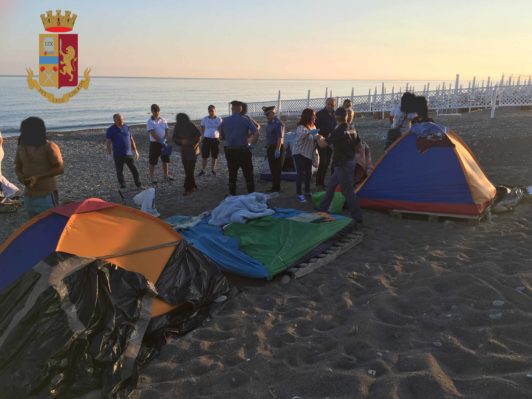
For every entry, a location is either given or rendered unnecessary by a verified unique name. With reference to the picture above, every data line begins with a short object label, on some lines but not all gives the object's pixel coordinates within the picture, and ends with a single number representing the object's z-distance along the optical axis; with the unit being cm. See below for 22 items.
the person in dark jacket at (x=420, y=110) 712
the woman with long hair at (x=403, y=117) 765
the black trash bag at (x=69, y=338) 291
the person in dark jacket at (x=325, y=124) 884
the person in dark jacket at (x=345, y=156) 636
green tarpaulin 491
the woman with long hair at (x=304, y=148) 774
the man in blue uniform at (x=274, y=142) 848
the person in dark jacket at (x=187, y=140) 867
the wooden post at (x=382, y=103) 2608
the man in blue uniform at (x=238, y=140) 804
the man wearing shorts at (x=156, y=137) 968
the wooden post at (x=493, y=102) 2005
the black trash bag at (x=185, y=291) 383
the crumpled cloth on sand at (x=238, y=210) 564
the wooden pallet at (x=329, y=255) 486
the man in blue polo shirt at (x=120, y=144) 900
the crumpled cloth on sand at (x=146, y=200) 675
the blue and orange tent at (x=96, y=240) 356
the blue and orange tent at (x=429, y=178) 648
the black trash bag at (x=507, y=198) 680
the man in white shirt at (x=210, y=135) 1065
